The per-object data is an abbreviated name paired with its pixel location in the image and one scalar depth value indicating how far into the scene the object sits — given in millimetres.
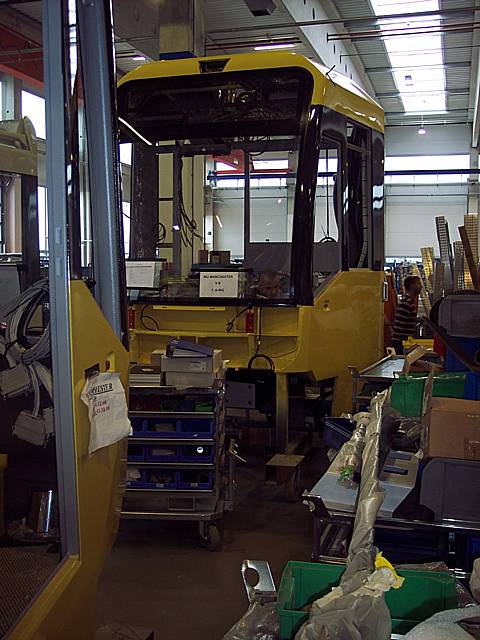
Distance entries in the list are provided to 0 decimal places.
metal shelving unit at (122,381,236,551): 4164
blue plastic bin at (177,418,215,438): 4152
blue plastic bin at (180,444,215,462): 4176
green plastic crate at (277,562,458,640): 1790
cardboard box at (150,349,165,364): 4531
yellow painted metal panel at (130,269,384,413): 5281
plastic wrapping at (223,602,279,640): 1849
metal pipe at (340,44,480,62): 12912
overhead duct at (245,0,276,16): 7851
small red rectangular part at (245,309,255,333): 5320
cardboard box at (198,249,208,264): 6426
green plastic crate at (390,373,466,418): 3559
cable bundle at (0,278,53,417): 1908
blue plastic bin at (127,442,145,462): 4213
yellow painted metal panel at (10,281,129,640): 1686
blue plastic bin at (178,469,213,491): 4184
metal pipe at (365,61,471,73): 14391
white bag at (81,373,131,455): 1837
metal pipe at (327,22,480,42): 9961
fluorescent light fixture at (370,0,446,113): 10500
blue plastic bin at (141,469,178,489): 4207
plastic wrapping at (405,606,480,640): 1551
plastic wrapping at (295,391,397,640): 1562
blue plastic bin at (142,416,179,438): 4176
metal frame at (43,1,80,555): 1685
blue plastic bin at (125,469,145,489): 4223
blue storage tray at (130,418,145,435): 4211
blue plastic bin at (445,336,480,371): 2814
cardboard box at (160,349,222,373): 4246
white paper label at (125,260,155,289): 5414
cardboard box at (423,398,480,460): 2469
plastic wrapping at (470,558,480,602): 2009
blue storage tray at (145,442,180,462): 4195
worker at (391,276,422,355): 8885
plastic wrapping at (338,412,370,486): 2954
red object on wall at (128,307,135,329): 5629
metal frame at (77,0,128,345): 1921
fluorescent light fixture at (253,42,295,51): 12320
